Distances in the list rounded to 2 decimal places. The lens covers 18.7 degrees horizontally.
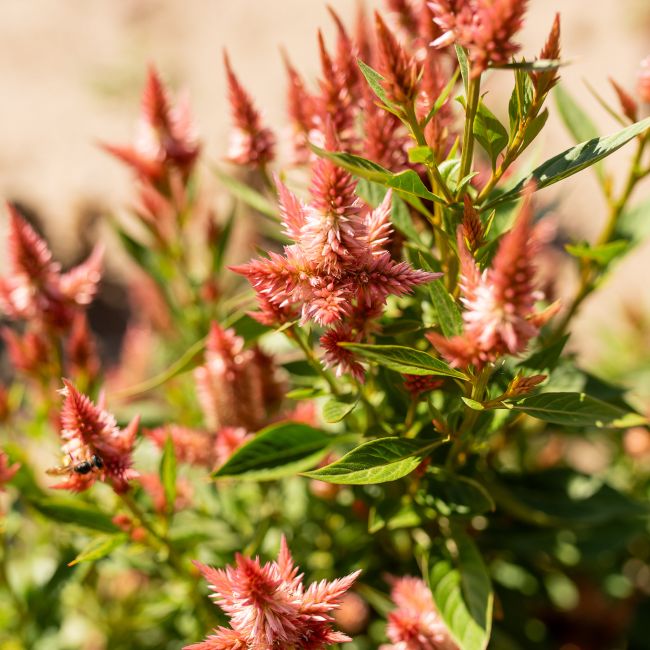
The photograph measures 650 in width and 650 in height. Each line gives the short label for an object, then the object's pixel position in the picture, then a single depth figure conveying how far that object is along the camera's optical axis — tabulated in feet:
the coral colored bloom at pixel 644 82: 2.32
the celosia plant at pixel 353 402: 2.07
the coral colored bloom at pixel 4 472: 2.28
